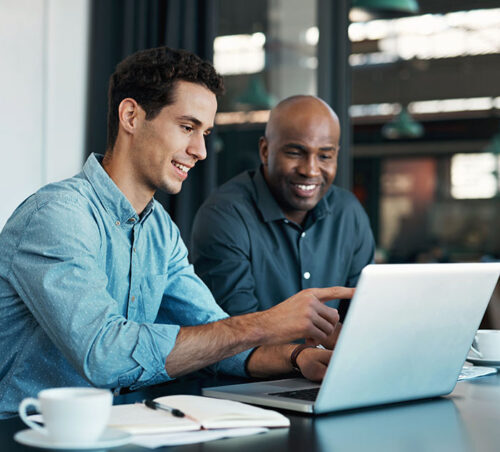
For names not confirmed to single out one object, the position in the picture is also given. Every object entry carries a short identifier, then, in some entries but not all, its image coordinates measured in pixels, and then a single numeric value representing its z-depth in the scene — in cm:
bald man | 247
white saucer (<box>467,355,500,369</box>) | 183
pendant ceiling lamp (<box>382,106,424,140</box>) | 938
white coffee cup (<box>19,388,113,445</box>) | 90
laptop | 119
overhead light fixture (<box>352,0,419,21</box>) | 403
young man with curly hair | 137
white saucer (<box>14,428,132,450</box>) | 92
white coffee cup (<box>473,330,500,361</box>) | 183
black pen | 112
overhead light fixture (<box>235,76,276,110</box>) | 411
